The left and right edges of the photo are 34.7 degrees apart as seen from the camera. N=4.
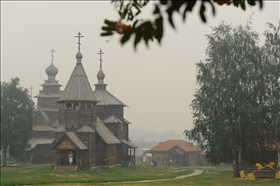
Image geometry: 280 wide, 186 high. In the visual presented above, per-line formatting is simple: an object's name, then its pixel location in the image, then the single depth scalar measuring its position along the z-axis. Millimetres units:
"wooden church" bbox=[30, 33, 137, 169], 42062
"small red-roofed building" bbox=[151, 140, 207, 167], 67375
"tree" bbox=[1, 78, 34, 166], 48625
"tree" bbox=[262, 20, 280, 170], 29984
